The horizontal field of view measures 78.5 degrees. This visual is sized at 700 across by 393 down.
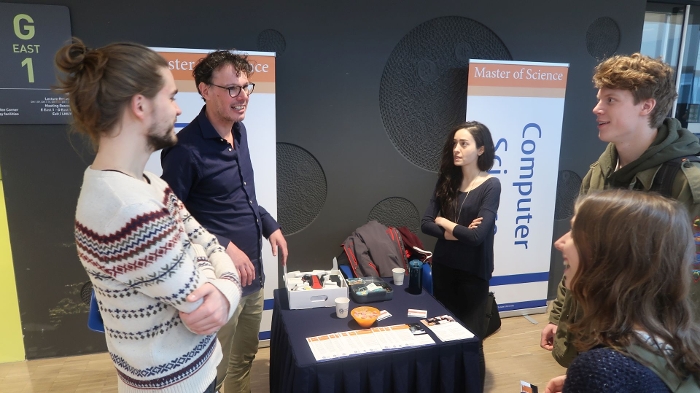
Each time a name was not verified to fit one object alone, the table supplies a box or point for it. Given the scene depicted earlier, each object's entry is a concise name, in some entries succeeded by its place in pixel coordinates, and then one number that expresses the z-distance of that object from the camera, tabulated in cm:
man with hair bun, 94
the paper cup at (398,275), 219
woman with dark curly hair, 226
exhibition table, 152
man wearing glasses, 173
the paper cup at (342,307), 183
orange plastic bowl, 175
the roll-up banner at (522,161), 303
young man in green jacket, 140
